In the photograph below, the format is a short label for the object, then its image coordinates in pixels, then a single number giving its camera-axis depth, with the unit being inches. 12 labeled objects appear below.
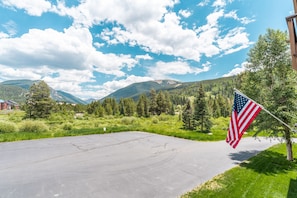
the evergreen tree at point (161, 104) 2070.6
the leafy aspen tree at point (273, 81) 350.6
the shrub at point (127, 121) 1243.0
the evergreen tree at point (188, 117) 1016.7
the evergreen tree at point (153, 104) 2067.5
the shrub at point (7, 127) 629.3
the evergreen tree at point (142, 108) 2102.6
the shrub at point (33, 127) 678.5
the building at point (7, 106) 3876.0
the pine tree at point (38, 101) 1405.0
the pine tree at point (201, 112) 911.7
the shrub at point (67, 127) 806.5
